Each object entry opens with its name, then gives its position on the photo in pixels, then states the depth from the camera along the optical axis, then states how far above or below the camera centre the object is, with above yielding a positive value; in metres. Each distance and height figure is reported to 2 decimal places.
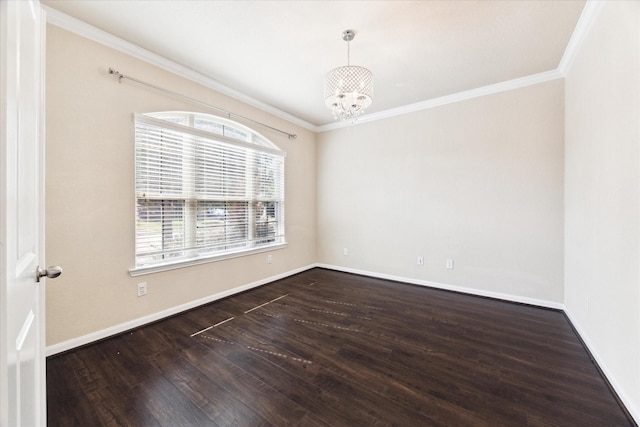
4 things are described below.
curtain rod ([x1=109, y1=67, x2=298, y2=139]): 2.39 +1.31
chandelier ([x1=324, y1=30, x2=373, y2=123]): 2.23 +1.13
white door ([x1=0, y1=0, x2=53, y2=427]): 0.56 -0.01
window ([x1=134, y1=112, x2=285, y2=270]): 2.63 +0.30
